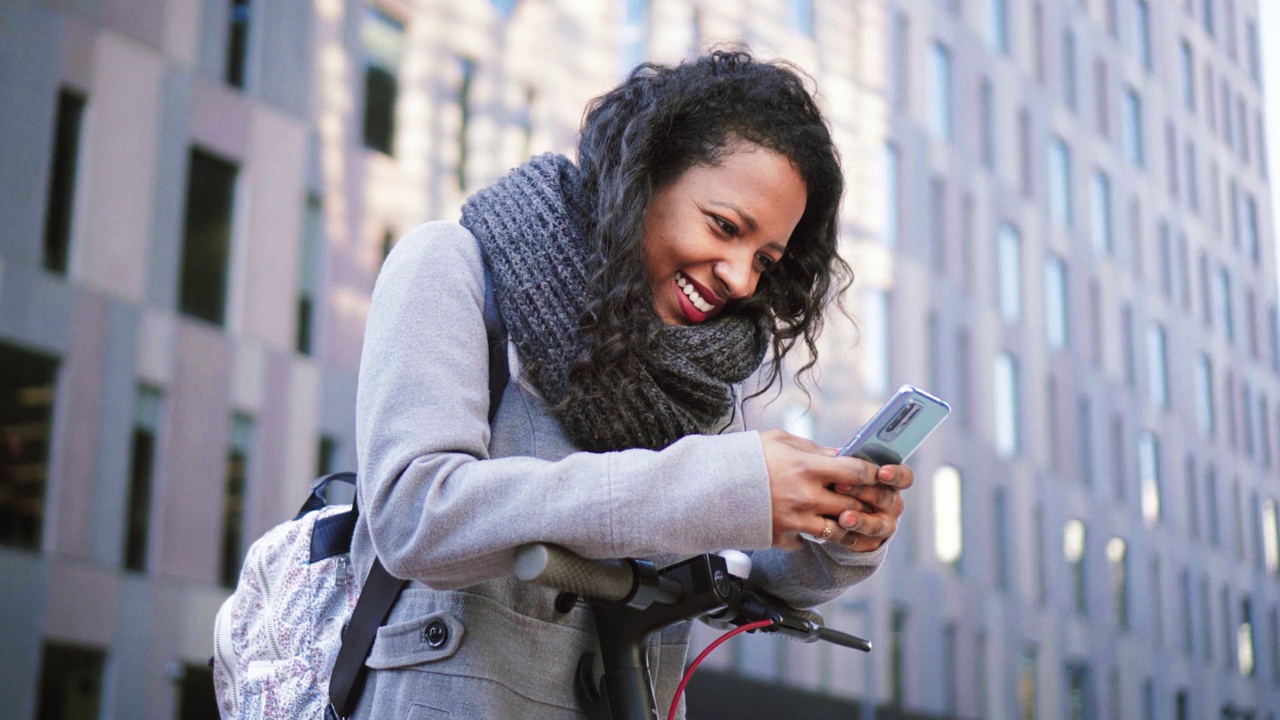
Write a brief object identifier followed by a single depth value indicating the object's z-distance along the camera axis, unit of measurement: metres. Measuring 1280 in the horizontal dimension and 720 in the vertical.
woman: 1.87
